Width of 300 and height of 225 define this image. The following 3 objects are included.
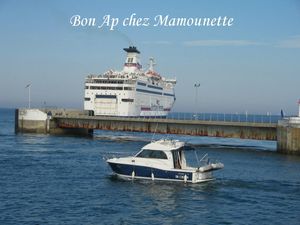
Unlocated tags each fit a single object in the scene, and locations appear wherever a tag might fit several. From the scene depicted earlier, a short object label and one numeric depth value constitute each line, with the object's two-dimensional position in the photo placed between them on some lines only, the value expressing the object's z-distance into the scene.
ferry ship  113.88
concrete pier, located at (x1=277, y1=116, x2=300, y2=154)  59.72
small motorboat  37.03
